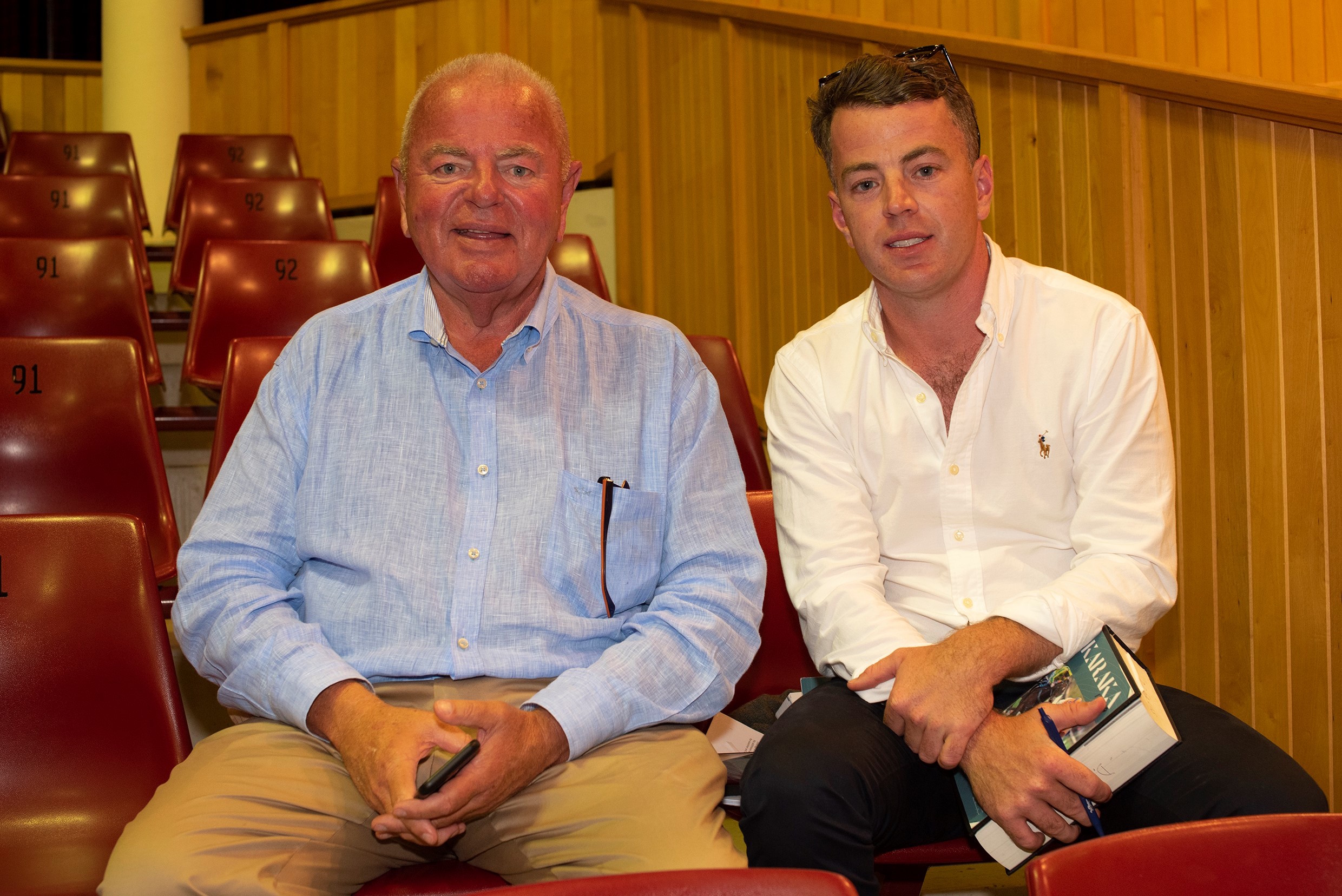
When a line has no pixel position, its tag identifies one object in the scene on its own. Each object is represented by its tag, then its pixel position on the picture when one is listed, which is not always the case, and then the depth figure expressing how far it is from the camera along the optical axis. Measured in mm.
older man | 1199
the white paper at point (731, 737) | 1516
